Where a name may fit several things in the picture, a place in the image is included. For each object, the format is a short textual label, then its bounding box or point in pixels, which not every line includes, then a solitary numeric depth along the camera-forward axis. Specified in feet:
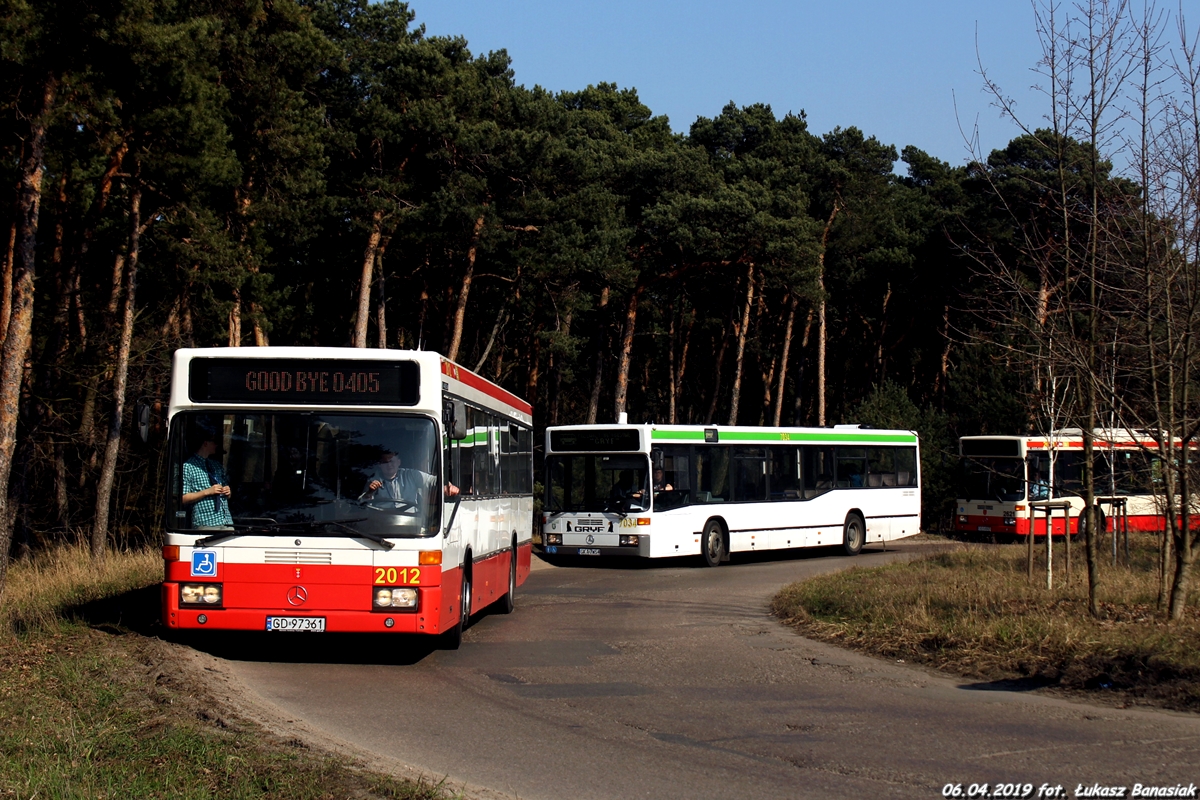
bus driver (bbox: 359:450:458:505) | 33.99
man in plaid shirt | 33.86
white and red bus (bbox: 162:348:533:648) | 33.58
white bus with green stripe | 75.20
